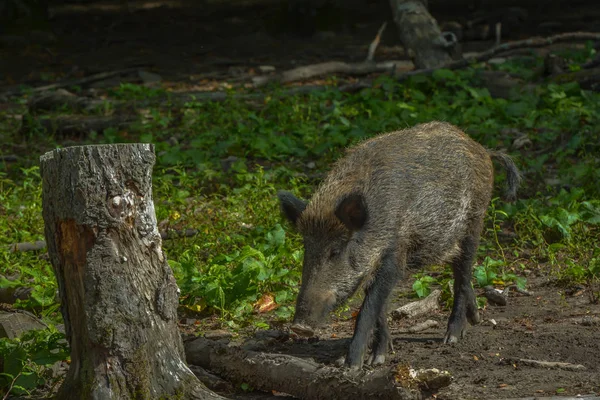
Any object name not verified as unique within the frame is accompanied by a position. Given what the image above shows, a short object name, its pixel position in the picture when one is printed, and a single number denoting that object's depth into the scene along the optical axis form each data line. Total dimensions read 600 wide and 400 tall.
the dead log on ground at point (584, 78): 21.19
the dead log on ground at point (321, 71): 25.06
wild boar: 9.49
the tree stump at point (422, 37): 23.83
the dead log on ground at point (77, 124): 20.64
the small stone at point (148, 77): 26.73
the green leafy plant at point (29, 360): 8.75
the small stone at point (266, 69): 27.62
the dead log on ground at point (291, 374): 7.60
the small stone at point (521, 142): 17.94
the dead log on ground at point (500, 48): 22.90
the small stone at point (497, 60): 25.30
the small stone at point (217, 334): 10.52
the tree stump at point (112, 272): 7.79
